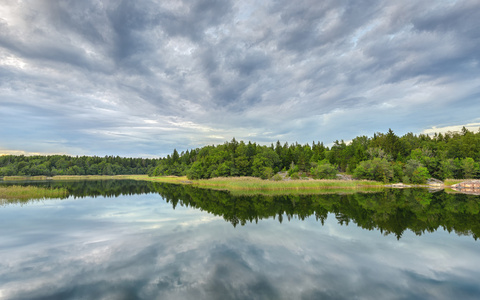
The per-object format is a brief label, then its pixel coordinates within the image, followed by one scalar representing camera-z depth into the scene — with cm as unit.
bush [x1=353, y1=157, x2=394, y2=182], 5962
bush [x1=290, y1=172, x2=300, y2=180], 7019
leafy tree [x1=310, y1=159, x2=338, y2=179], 6402
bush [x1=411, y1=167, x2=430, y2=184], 5947
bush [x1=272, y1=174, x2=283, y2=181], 6883
